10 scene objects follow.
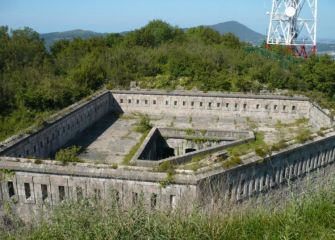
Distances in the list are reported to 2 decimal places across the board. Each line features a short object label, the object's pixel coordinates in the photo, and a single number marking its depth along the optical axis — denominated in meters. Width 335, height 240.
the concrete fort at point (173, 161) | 16.88
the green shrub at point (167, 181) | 16.48
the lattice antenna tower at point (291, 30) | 59.20
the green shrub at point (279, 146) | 20.65
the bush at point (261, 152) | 19.73
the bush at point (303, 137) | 22.44
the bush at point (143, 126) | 31.00
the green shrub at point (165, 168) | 17.06
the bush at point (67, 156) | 18.70
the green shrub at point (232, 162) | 17.81
